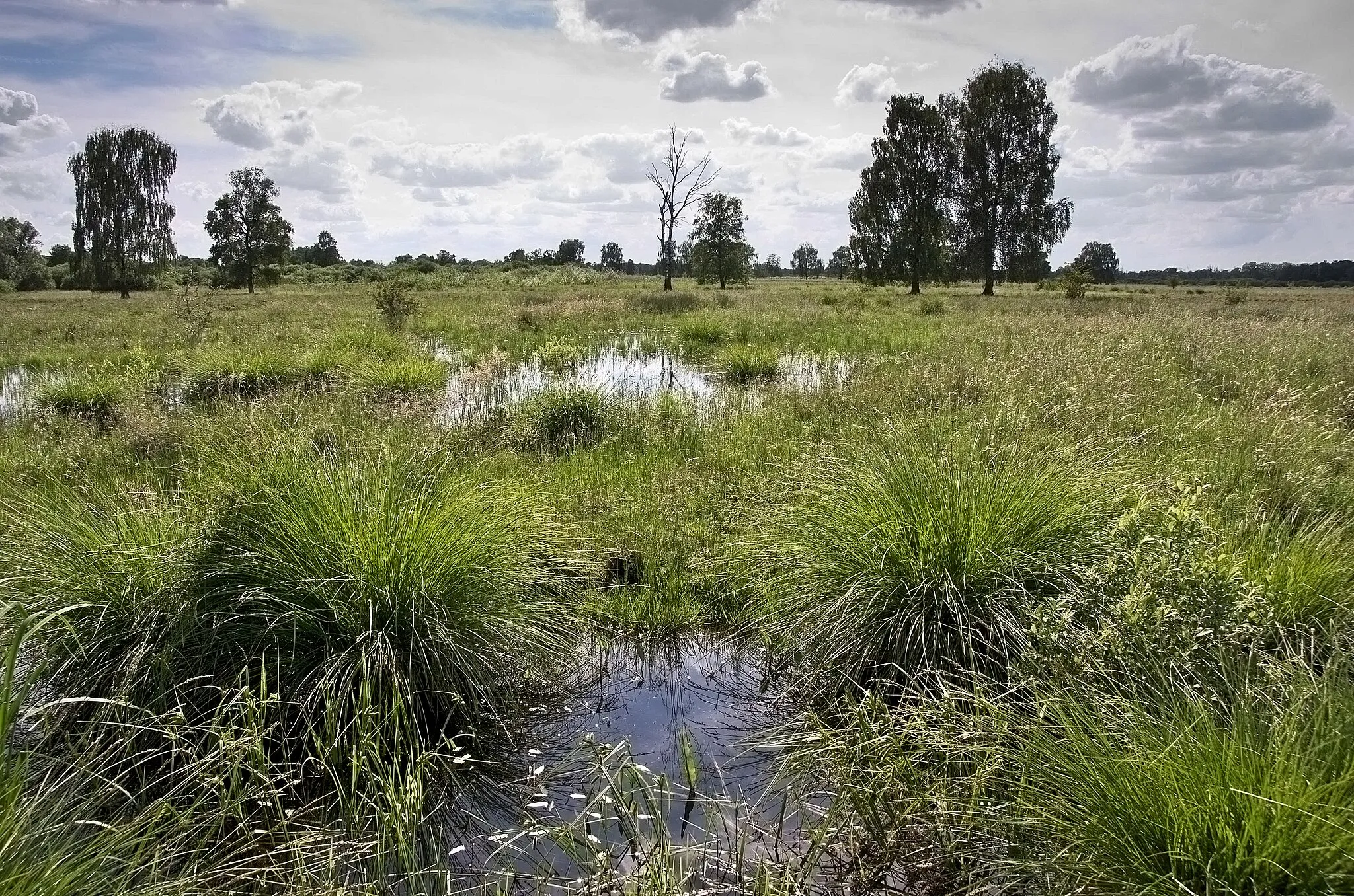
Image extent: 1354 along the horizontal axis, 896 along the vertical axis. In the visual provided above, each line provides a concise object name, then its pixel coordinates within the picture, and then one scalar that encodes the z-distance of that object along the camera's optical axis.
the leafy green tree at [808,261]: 148.12
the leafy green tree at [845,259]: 43.31
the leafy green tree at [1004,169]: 37.84
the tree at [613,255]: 149.25
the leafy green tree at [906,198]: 39.59
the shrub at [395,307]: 19.41
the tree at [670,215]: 40.78
